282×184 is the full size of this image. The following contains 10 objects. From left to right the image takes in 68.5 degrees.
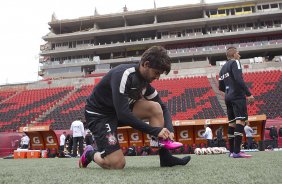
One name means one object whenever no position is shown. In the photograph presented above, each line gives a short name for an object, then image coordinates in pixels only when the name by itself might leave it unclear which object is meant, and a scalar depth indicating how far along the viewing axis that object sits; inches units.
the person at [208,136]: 340.2
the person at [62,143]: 367.0
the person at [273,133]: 372.5
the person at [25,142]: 408.6
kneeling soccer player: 86.1
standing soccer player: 144.9
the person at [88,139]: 359.4
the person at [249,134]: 334.1
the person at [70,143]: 377.5
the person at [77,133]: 303.1
